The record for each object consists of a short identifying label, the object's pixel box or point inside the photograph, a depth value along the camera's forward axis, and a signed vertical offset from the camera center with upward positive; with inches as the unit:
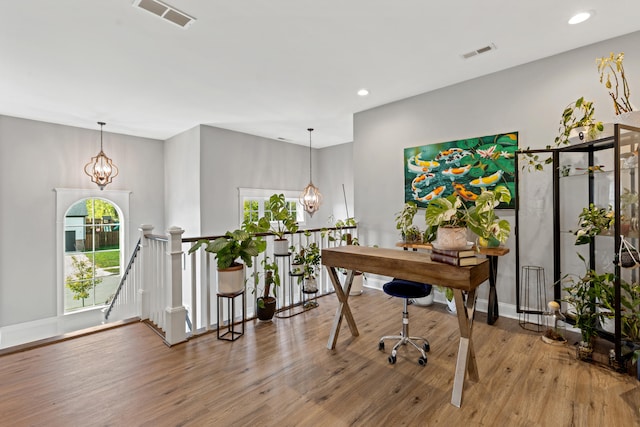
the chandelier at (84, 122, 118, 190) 196.1 +30.7
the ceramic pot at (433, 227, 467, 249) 74.4 -6.7
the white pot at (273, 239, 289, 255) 136.0 -15.7
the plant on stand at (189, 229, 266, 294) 109.7 -15.6
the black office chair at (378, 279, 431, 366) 91.1 -25.3
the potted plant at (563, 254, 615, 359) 94.6 -31.4
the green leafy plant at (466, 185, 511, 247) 73.1 -2.0
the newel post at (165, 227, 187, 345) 108.0 -29.7
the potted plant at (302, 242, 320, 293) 144.6 -26.7
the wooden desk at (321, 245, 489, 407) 72.1 -16.4
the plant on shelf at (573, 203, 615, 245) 96.0 -4.0
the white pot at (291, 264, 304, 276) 137.6 -26.4
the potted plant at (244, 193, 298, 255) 125.2 -5.0
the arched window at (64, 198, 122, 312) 203.9 -27.8
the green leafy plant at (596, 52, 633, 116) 102.6 +46.2
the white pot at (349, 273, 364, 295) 165.3 -41.2
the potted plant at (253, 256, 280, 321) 128.2 -38.2
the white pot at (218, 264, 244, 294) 109.8 -24.9
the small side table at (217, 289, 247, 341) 112.5 -46.0
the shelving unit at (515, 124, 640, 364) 87.5 +3.5
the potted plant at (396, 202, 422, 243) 146.6 -7.6
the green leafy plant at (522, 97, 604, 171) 98.5 +29.6
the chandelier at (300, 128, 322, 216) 231.5 +11.2
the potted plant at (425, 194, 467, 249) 74.6 -2.6
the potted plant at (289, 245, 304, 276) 137.8 -24.7
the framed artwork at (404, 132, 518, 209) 131.0 +21.1
